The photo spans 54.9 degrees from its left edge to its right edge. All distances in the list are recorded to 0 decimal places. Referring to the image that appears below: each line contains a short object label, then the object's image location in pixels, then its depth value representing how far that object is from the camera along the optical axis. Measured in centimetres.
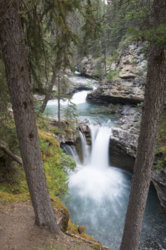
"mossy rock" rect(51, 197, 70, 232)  434
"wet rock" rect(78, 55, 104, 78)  2633
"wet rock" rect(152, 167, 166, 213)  870
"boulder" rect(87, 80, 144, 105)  1716
